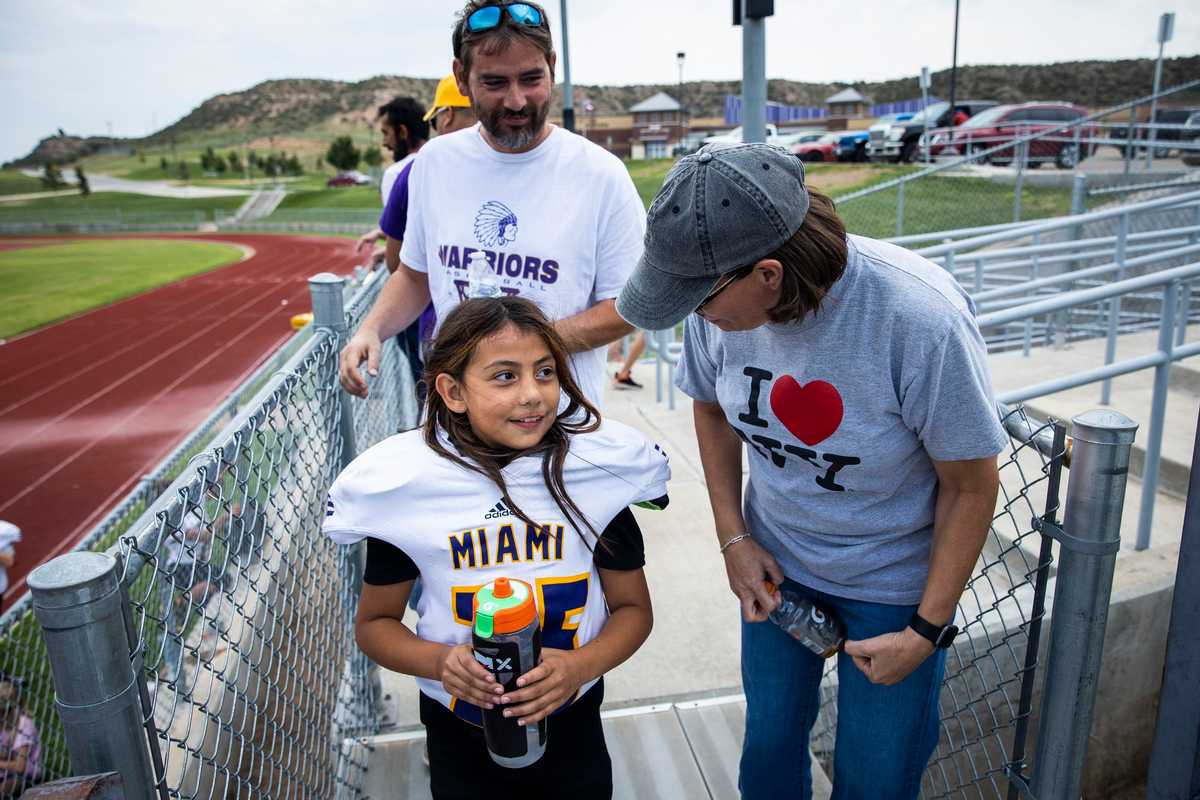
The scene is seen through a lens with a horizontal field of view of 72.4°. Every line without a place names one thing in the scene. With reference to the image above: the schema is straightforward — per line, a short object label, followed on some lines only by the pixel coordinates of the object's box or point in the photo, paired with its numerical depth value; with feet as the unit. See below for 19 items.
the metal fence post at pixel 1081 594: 4.57
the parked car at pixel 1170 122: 65.46
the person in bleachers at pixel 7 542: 18.13
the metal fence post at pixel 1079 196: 35.59
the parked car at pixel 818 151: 91.04
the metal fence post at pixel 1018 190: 42.68
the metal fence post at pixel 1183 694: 5.15
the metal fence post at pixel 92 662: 3.45
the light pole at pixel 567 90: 42.68
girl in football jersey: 5.48
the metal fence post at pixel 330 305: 8.57
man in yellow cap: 11.64
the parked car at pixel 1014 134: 64.44
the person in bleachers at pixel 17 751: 12.75
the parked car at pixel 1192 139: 58.09
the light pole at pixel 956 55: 105.52
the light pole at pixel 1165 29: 44.65
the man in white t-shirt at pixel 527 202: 7.64
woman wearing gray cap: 4.85
